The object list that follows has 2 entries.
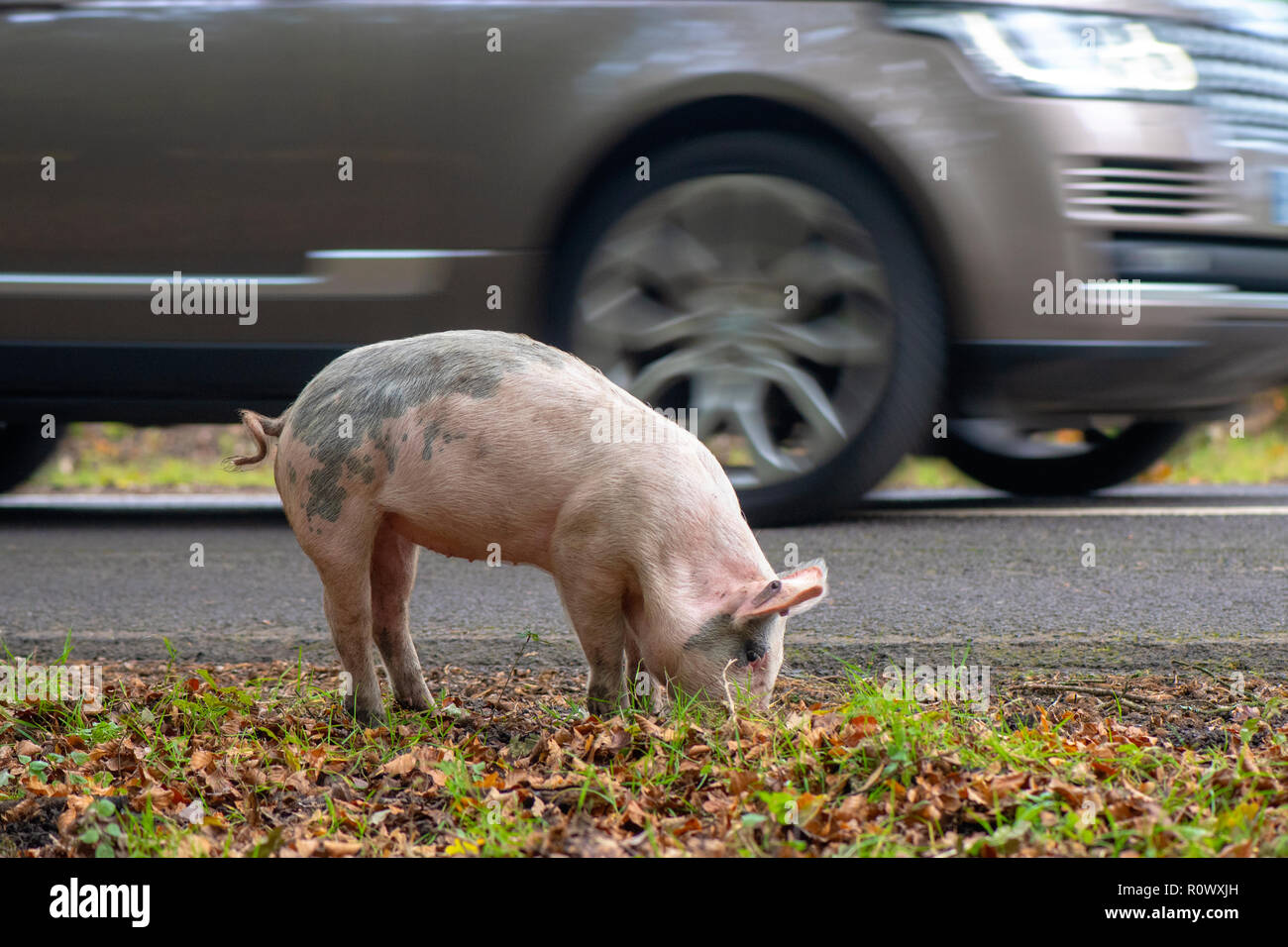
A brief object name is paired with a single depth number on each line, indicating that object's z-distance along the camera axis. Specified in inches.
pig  116.6
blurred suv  210.5
